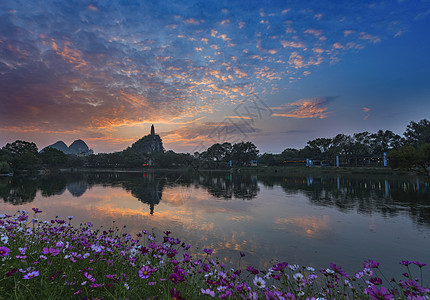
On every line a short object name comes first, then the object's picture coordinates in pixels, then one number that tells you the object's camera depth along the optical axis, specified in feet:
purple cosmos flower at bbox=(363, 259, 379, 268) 9.06
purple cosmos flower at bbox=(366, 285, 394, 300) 6.15
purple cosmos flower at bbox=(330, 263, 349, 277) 9.05
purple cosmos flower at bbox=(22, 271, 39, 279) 7.47
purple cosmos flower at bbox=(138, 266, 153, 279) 7.98
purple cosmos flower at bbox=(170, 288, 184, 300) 6.41
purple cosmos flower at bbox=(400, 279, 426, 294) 7.11
